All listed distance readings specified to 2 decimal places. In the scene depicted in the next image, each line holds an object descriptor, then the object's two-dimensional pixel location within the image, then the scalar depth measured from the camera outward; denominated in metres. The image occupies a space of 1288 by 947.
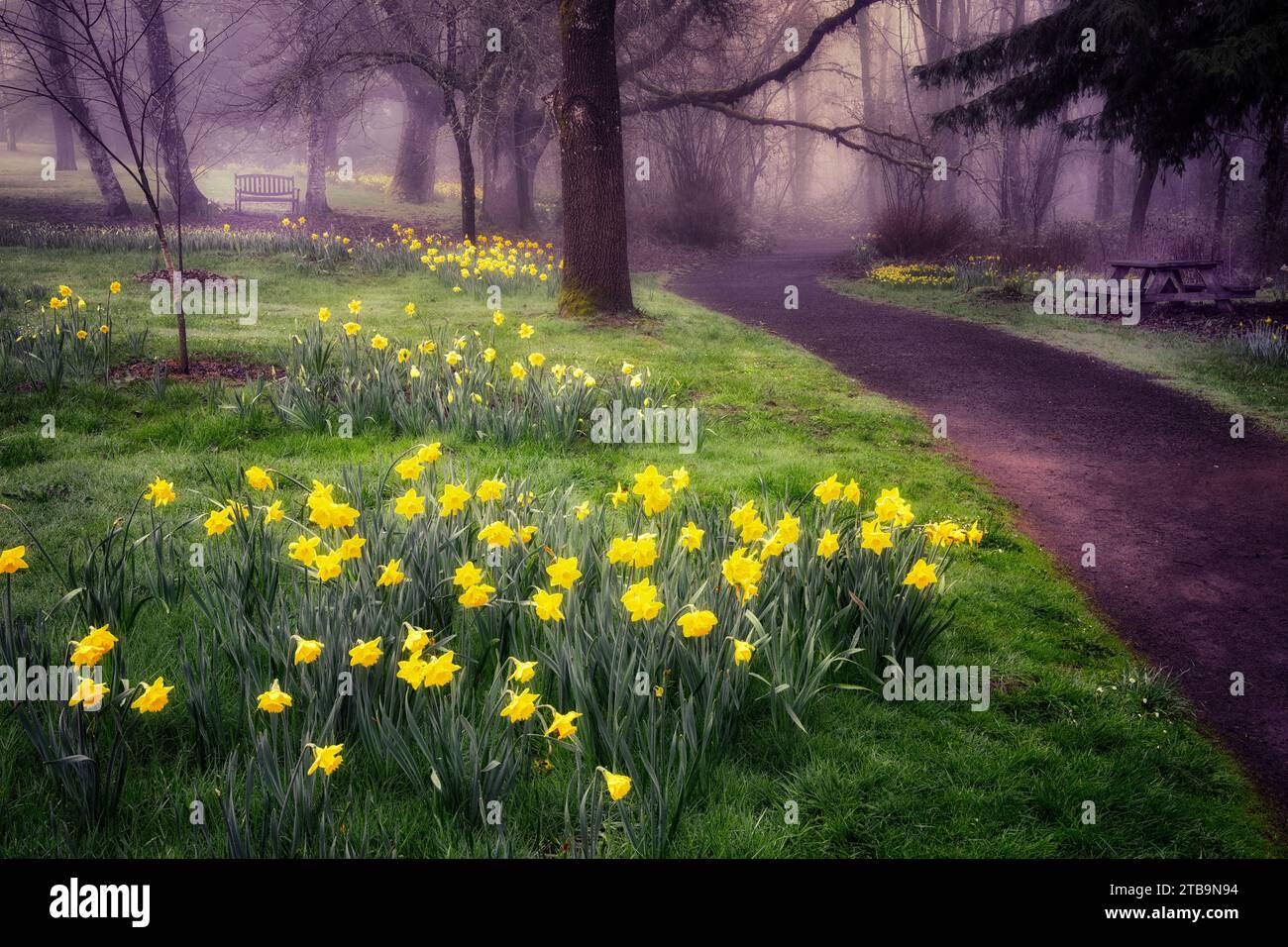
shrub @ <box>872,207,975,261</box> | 18.78
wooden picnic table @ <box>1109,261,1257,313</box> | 12.17
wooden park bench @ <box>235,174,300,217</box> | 21.34
